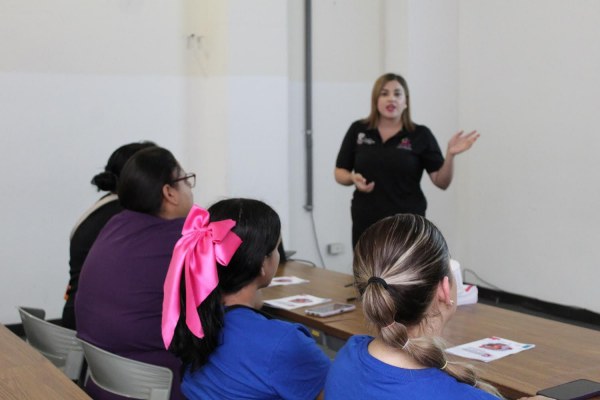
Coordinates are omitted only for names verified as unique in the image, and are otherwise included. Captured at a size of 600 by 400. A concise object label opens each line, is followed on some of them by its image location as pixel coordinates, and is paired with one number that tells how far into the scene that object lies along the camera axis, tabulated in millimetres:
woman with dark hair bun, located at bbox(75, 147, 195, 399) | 2643
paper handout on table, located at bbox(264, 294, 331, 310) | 3113
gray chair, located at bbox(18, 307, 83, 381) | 2918
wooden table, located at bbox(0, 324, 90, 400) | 2037
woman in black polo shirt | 4363
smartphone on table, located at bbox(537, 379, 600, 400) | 1935
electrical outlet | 6109
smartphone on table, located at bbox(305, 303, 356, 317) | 2919
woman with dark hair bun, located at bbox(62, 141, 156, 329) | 3365
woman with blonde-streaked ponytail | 1513
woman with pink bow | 1965
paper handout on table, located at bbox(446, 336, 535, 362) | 2344
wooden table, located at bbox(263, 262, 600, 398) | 2139
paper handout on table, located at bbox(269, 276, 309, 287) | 3574
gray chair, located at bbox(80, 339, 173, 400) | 2408
